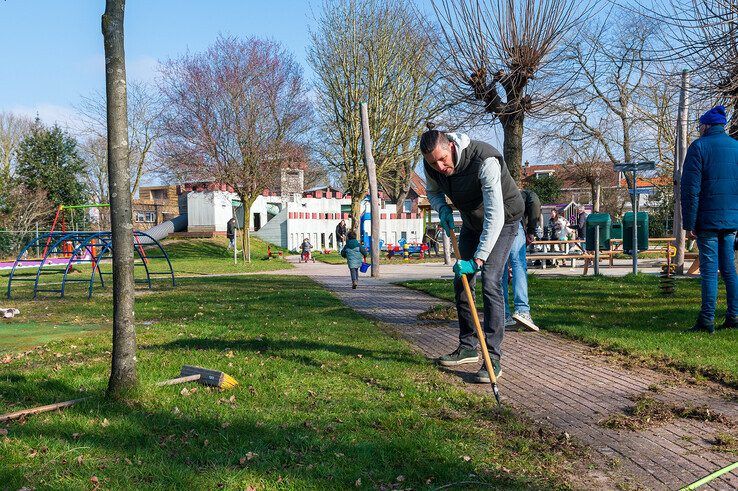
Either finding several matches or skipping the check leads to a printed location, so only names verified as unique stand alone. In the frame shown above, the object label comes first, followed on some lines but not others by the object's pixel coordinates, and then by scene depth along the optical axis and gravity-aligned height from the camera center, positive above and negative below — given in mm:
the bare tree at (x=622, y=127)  31281 +5120
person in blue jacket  6418 +202
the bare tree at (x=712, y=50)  7449 +2067
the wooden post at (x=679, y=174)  15000 +1208
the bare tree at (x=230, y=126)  29250 +4764
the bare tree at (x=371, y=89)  31344 +6999
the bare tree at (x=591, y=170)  48478 +4306
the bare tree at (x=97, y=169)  46594 +4927
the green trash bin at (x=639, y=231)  20391 -233
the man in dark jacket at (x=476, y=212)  4965 +118
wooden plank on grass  3896 -1105
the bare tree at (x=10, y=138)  43156 +6463
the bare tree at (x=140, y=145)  38572 +5309
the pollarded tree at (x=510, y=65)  10836 +2813
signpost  13914 +1244
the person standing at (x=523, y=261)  7234 -414
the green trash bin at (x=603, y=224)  20906 +26
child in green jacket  14334 -592
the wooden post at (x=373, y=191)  17078 +975
